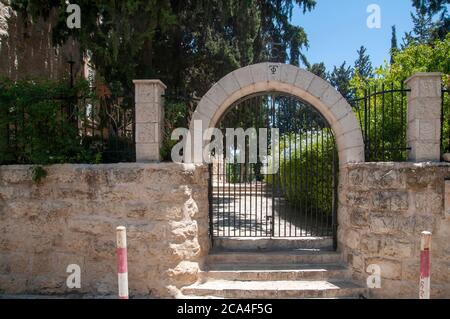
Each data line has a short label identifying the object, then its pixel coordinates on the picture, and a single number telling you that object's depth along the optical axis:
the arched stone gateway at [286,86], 4.89
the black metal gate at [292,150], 5.38
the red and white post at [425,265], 3.06
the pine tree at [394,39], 29.05
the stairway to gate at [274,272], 4.43
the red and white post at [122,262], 3.18
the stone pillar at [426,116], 4.37
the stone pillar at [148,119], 4.55
